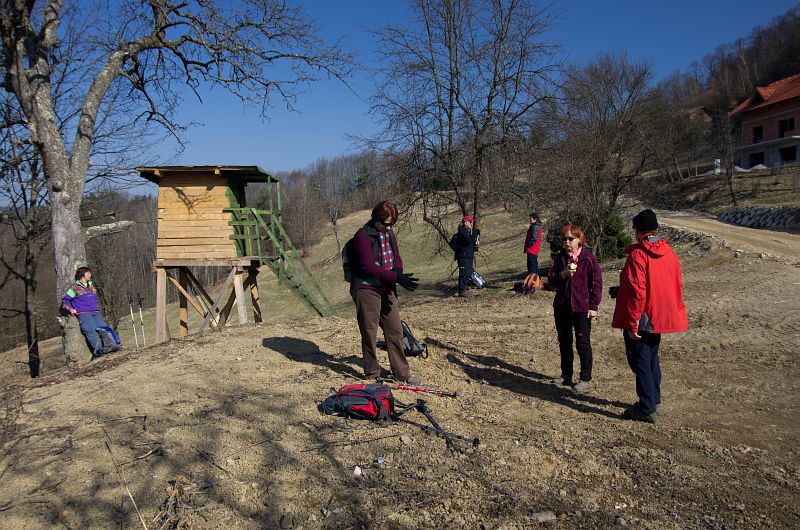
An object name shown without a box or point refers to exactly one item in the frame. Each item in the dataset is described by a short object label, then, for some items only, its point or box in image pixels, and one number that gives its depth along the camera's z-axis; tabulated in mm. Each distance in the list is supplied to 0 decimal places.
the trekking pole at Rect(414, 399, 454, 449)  4364
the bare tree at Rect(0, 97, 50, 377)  14338
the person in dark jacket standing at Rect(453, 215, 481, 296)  13078
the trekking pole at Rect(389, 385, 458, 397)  5578
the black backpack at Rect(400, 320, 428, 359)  6910
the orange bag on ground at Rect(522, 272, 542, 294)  11775
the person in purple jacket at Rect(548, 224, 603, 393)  5773
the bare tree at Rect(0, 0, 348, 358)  8664
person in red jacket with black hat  4789
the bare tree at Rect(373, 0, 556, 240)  12945
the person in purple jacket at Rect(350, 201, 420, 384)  5441
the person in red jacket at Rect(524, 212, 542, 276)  12820
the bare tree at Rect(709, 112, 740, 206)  31677
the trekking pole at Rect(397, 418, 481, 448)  4293
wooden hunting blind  11211
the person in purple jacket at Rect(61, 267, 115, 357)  9133
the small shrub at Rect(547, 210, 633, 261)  15523
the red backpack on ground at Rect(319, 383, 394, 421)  4766
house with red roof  41750
